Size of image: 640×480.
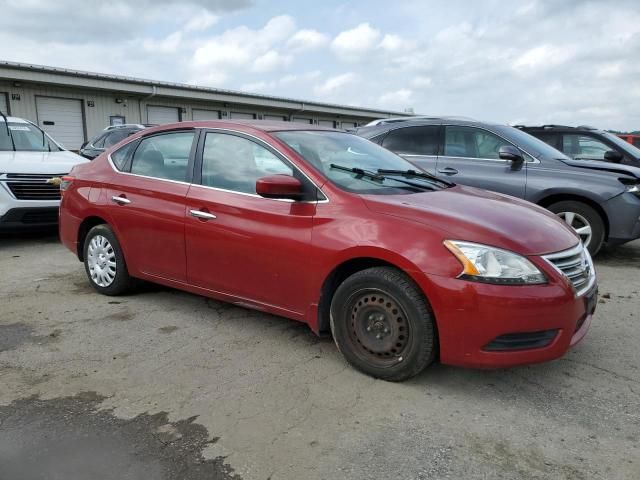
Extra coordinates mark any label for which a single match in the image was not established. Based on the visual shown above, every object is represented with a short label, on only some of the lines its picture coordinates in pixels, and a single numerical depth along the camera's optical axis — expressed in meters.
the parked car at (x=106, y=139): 11.91
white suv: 6.88
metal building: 17.59
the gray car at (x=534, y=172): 6.17
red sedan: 2.94
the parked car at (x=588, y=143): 8.72
